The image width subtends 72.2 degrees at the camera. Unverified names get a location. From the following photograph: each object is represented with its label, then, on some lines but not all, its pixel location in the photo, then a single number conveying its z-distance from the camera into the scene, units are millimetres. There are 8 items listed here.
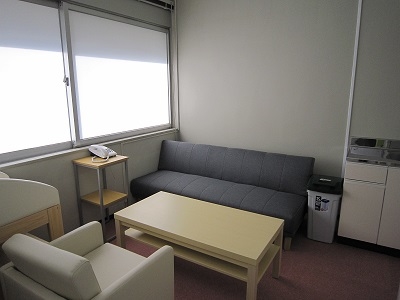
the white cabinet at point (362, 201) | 2438
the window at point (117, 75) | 2820
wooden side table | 2582
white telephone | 2738
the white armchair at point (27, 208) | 1723
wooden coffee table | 1762
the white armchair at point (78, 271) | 1189
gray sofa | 2640
